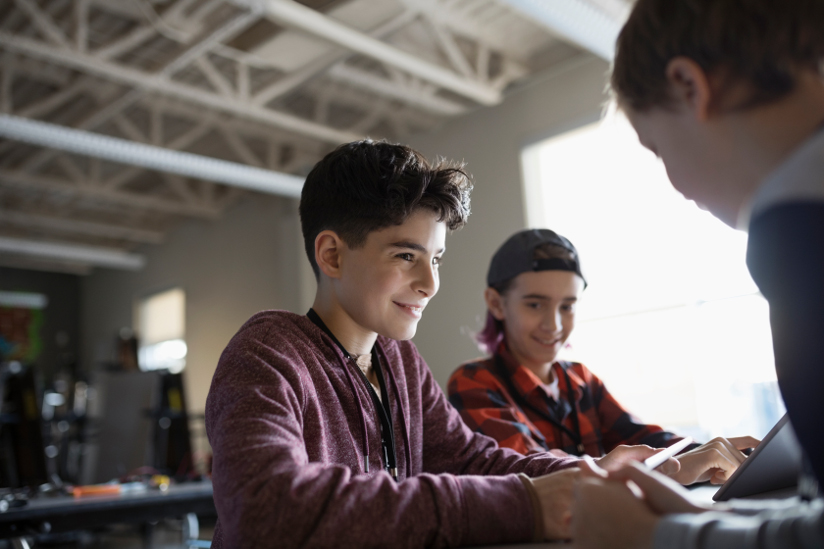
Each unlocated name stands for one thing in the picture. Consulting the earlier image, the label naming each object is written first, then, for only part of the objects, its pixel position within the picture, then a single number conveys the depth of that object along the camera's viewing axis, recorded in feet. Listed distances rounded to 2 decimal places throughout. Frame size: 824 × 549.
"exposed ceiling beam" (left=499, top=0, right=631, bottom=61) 11.25
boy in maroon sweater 2.37
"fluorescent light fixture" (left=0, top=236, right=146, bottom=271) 26.14
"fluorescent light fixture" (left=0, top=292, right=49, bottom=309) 31.48
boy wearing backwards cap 5.31
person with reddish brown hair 1.67
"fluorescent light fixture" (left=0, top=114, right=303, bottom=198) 15.67
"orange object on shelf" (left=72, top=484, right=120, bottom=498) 8.02
